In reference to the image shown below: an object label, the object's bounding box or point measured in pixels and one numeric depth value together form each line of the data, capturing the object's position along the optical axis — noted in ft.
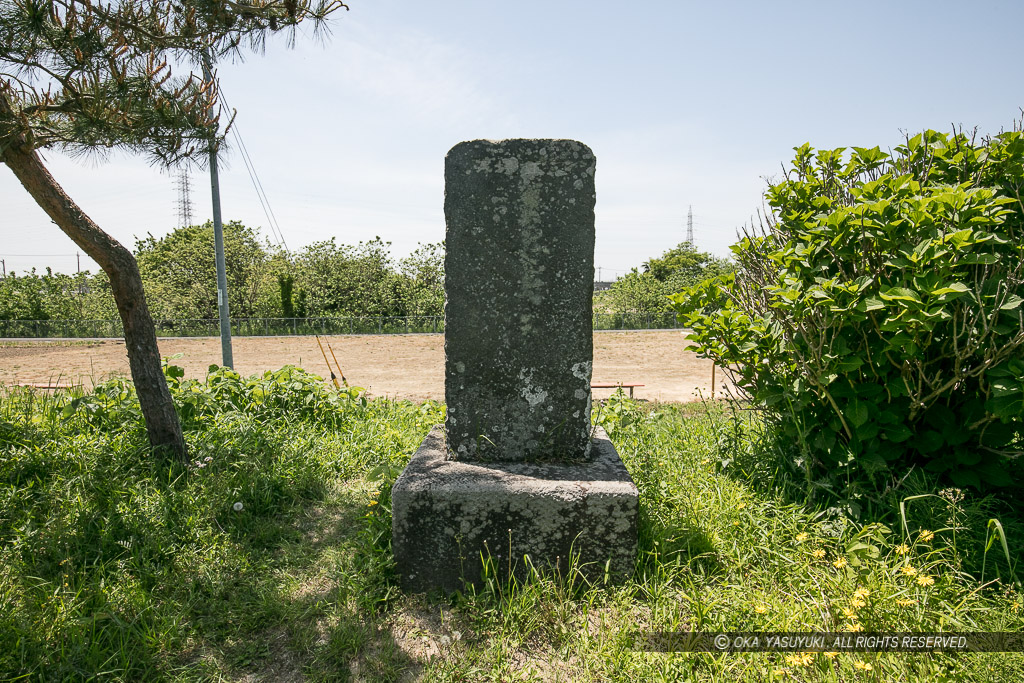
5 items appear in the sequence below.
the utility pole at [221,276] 27.74
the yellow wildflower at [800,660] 5.63
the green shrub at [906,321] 7.88
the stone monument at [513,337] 8.16
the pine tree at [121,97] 10.80
